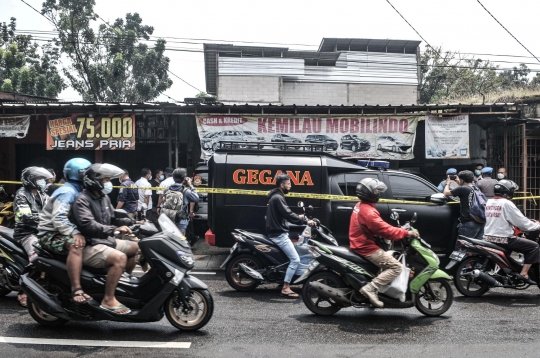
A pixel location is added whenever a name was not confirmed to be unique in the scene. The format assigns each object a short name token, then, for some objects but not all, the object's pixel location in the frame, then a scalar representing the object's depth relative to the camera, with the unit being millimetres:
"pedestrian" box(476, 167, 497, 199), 10141
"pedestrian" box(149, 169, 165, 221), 12296
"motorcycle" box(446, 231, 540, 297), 7375
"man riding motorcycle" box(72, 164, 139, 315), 5188
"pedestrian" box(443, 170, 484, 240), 8719
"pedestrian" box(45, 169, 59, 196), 9836
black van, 9188
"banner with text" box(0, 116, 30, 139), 14469
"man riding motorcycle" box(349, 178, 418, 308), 6023
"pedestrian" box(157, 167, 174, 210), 10875
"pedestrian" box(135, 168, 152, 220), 11898
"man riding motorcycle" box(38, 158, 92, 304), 5211
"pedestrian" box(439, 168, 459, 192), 11275
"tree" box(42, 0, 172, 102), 31969
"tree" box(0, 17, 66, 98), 28859
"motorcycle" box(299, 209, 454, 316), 6176
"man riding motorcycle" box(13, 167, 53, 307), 6422
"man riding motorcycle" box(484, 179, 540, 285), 7391
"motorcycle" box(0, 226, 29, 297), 6438
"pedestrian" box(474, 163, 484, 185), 13531
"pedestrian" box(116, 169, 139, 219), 11295
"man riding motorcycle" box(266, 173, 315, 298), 7426
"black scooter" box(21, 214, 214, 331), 5305
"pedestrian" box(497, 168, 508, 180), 12141
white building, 26641
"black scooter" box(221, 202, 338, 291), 7672
